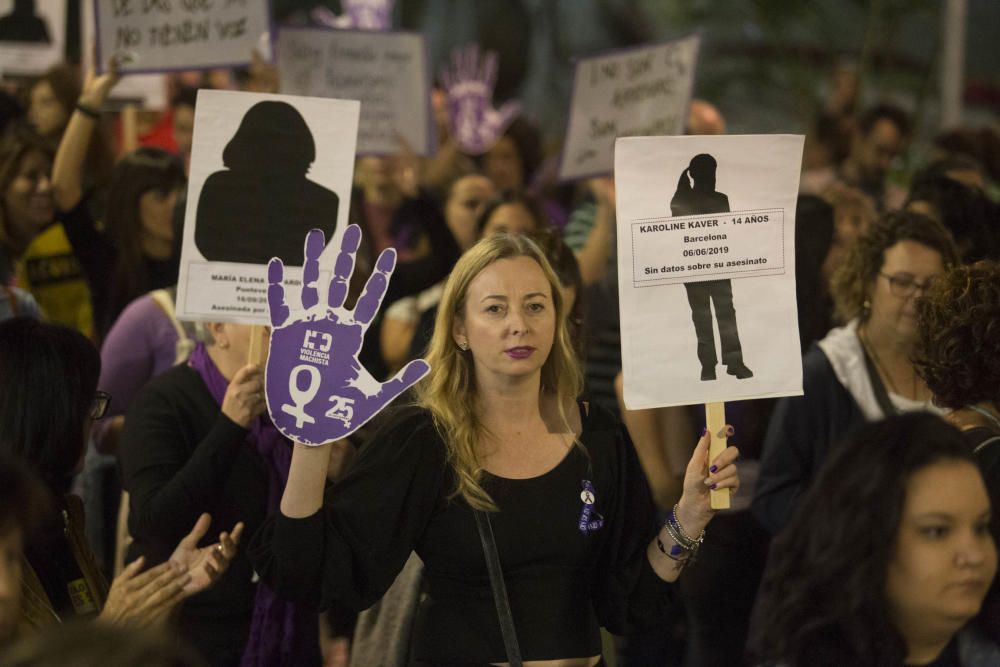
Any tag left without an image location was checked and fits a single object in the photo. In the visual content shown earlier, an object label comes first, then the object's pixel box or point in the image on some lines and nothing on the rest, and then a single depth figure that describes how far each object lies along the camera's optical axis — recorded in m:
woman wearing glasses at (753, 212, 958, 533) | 9.17
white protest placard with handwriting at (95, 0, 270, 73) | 12.29
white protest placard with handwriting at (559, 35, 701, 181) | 13.70
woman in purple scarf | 7.69
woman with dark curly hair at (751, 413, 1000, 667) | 5.43
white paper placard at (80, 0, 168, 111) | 15.40
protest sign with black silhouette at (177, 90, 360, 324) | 8.19
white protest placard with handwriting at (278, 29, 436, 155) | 13.76
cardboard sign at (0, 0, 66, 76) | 15.20
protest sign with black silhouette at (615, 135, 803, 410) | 7.38
